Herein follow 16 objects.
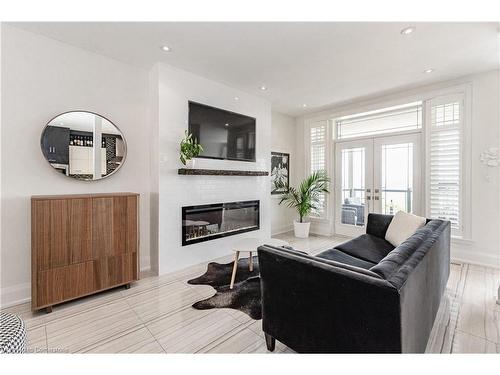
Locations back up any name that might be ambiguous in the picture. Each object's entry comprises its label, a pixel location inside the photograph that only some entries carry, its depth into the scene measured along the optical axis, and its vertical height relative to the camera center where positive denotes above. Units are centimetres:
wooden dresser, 219 -58
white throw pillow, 273 -45
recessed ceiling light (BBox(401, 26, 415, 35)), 245 +159
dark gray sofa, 115 -62
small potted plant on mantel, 329 +49
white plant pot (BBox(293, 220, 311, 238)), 518 -89
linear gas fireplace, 347 -53
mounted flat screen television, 358 +86
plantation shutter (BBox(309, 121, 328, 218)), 543 +83
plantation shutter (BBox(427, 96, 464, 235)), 370 +42
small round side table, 281 -70
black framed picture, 543 +32
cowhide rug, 237 -113
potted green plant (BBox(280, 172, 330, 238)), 518 -23
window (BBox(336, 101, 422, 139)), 432 +127
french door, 429 +16
